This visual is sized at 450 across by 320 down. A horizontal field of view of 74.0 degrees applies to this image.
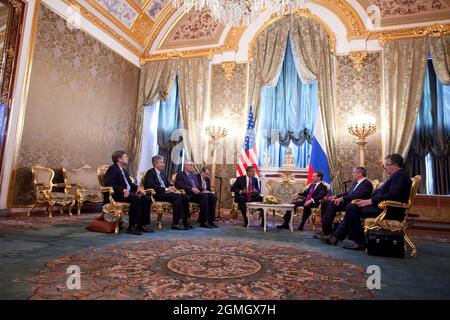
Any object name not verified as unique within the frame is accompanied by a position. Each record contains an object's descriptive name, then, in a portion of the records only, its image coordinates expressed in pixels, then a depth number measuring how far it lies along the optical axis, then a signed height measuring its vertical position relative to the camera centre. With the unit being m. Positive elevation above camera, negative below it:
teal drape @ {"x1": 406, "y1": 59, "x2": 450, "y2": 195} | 6.93 +1.36
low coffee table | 5.38 -0.26
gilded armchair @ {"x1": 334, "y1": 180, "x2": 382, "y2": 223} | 4.78 -0.35
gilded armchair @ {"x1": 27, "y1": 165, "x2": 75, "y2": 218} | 5.85 -0.18
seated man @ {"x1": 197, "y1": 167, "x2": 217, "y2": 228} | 5.82 -0.20
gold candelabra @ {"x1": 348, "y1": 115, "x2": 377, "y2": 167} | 6.78 +1.55
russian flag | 7.16 +0.94
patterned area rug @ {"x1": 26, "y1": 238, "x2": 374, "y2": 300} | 2.00 -0.69
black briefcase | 3.43 -0.54
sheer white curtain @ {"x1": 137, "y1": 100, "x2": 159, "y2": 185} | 9.24 +1.59
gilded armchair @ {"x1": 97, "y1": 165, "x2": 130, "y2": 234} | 4.43 -0.32
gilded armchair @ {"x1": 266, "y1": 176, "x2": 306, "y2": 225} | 7.05 +0.12
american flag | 6.99 +0.97
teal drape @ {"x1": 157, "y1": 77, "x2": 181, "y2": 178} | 9.08 +1.94
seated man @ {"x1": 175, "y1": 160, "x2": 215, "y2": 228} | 5.70 -0.10
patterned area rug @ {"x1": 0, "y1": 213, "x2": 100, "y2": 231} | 4.44 -0.65
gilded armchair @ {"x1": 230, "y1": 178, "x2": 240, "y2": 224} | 6.45 -0.43
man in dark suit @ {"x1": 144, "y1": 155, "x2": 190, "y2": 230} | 5.21 -0.10
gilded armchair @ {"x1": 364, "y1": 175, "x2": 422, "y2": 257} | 3.62 -0.30
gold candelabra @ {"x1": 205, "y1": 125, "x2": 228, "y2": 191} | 7.93 +1.48
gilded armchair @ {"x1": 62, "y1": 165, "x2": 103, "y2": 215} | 6.57 +0.01
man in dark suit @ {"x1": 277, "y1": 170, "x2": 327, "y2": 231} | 5.78 -0.06
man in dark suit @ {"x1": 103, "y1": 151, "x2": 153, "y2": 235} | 4.54 -0.13
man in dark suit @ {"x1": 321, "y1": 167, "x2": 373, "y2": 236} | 4.52 -0.03
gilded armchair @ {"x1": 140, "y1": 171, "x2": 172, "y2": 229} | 5.23 -0.32
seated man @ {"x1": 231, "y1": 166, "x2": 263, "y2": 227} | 6.27 +0.04
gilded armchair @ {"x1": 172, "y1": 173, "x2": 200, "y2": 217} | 5.94 -0.35
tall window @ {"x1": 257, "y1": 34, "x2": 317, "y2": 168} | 7.82 +2.03
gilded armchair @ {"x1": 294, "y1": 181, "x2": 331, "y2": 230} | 5.76 -0.35
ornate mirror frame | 5.71 +2.42
